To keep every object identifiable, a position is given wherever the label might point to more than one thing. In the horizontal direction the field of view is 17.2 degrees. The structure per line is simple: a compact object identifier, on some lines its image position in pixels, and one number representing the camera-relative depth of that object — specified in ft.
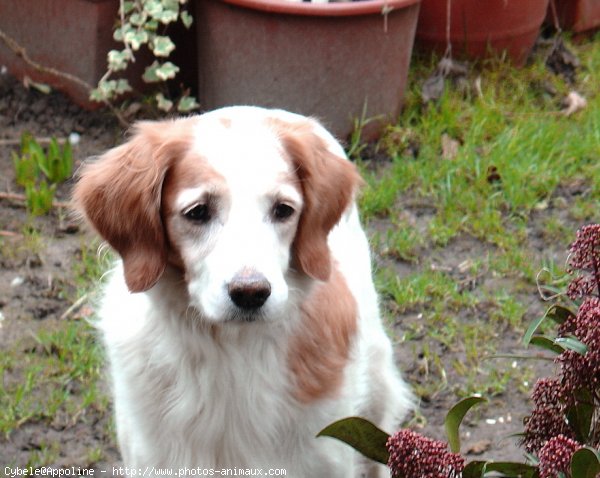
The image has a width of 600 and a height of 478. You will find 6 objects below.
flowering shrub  9.67
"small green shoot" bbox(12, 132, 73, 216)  27.91
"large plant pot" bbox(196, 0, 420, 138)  28.69
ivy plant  28.54
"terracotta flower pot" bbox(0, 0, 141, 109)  29.88
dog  14.89
